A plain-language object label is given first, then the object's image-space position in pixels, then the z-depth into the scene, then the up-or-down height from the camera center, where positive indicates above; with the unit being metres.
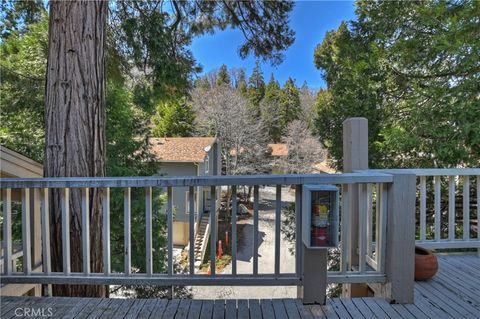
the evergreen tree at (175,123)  18.97 +2.08
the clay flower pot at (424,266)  2.69 -0.95
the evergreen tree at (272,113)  21.00 +2.93
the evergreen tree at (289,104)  22.14 +3.77
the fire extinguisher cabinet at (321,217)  2.06 -0.41
